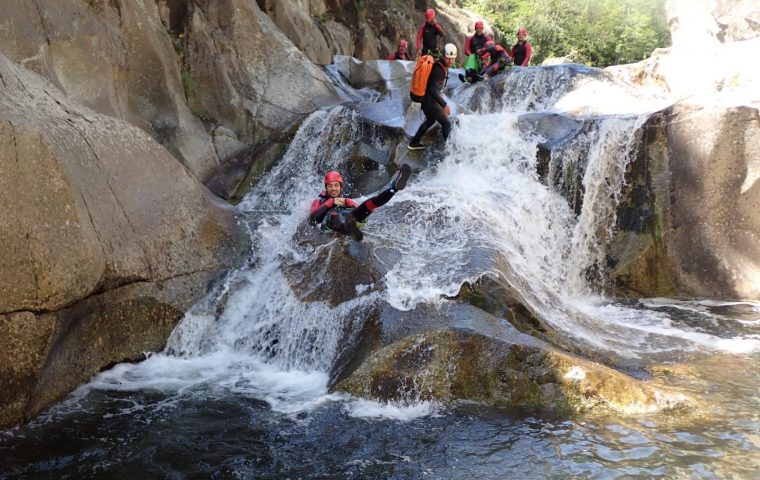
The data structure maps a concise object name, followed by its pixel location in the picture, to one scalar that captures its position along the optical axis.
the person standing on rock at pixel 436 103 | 10.10
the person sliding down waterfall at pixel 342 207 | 7.39
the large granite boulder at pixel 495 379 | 5.15
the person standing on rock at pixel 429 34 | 12.83
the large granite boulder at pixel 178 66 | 9.09
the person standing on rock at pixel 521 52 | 15.88
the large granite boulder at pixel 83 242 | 5.17
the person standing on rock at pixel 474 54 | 14.60
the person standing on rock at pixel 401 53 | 18.05
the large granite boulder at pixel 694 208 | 8.82
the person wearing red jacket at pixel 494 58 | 14.70
